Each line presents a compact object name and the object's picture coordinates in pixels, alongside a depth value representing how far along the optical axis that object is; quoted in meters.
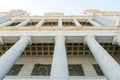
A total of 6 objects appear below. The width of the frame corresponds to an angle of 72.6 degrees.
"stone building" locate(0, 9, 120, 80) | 7.09
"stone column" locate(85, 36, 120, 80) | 4.94
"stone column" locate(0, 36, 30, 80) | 5.29
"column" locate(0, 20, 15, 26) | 12.05
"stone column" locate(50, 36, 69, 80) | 4.86
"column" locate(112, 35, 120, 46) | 8.01
